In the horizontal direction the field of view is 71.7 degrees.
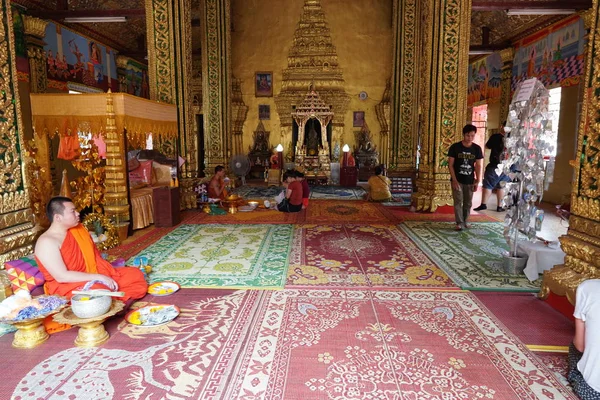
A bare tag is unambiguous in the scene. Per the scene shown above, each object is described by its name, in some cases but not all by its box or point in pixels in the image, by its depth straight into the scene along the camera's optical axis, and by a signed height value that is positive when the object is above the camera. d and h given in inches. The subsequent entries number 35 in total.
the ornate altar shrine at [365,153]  599.2 -16.0
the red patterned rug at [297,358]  97.1 -56.9
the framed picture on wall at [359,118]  614.2 +35.1
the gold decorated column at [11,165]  133.9 -7.2
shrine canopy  227.0 +17.0
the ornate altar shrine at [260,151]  612.1 -12.7
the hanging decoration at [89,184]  233.8 -22.9
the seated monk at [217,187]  347.6 -37.0
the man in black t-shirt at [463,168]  256.4 -16.2
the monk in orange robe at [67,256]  126.8 -35.6
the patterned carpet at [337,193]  429.3 -56.3
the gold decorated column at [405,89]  471.8 +60.4
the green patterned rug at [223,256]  171.2 -55.5
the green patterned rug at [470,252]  166.6 -55.9
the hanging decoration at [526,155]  163.6 -5.6
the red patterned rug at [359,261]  169.6 -56.1
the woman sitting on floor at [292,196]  325.4 -42.1
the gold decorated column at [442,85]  317.7 +44.2
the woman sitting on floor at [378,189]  391.9 -43.9
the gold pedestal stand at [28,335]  114.7 -53.1
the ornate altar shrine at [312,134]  599.8 +11.9
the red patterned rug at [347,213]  298.4 -56.0
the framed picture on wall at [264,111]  615.5 +46.0
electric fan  535.8 -29.9
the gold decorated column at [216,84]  485.1 +68.5
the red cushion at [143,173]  342.6 -24.9
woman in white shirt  84.1 -41.1
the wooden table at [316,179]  556.1 -49.2
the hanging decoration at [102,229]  219.0 -45.6
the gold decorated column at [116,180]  242.7 -21.9
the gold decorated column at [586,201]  128.1 -19.2
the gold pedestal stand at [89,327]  113.5 -51.3
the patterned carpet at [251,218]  292.2 -55.1
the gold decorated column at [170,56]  316.5 +66.6
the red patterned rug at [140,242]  210.4 -55.3
